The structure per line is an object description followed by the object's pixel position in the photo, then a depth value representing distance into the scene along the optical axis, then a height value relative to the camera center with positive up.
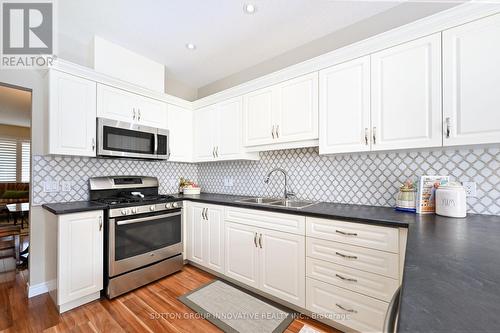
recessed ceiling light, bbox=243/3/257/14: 1.93 +1.46
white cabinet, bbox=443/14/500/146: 1.37 +0.56
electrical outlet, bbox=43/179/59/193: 2.22 -0.20
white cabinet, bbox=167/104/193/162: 3.04 +0.50
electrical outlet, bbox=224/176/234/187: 3.22 -0.22
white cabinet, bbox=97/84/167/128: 2.38 +0.72
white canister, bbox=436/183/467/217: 1.51 -0.24
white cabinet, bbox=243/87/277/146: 2.43 +0.59
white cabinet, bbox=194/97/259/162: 2.75 +0.47
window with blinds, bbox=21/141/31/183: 6.34 +0.11
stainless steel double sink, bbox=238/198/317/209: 2.35 -0.41
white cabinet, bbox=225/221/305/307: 1.87 -0.91
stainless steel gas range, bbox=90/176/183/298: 2.11 -0.73
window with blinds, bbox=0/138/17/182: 6.03 +0.19
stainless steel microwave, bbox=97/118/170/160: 2.33 +0.32
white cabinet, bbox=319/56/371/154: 1.83 +0.54
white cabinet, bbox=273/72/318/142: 2.12 +0.59
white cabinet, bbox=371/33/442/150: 1.54 +0.55
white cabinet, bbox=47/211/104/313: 1.87 -0.84
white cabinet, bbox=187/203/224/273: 2.48 -0.84
